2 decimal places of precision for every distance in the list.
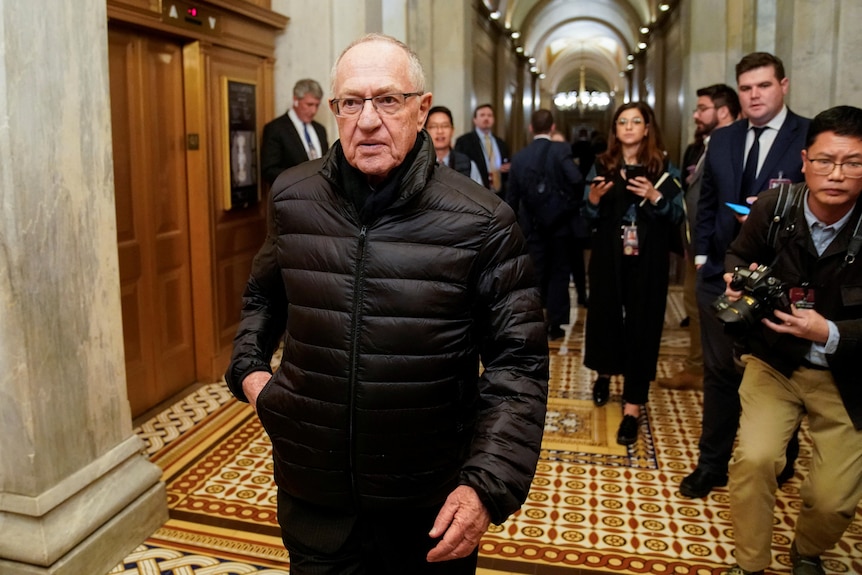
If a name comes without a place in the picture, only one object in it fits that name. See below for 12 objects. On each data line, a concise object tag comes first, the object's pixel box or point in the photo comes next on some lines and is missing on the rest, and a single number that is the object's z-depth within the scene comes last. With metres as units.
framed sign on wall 6.08
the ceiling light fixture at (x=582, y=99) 35.50
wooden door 5.09
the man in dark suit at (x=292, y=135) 6.35
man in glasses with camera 2.89
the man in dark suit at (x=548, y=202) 7.16
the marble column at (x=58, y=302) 2.98
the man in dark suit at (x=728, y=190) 3.94
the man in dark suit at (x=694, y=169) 5.68
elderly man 1.93
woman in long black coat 4.78
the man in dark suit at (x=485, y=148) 7.89
